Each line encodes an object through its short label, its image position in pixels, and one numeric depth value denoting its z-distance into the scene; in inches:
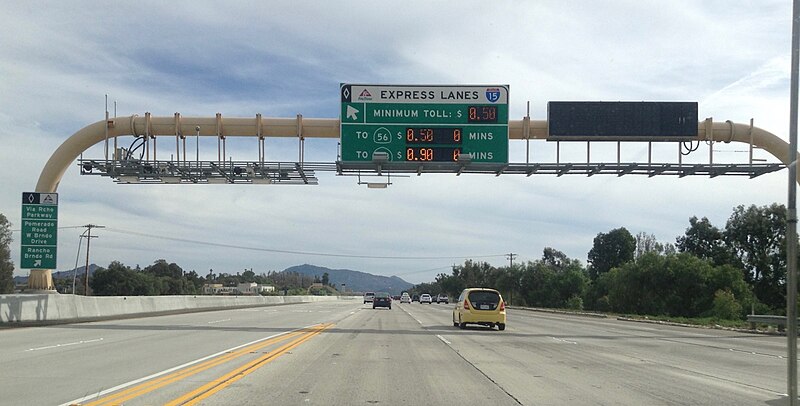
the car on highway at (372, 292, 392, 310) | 2672.2
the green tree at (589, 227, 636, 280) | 5251.0
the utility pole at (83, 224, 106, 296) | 3065.9
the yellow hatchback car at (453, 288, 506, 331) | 1218.0
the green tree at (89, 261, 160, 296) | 3636.8
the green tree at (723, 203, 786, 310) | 2989.7
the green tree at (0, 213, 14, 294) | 2933.6
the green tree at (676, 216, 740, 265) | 3501.5
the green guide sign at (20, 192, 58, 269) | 1132.5
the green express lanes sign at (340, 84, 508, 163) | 1141.1
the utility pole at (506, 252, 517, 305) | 4428.4
